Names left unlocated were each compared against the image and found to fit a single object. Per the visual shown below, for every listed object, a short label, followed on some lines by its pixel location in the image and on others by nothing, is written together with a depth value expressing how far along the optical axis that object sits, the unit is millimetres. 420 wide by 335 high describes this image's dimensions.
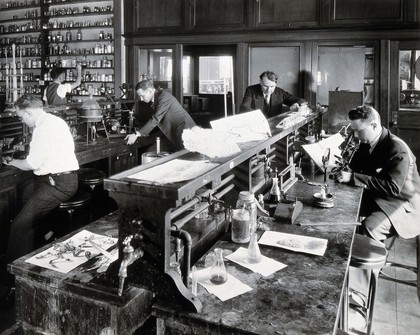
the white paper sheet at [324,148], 3456
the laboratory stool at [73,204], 3223
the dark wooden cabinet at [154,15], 6809
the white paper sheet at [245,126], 2274
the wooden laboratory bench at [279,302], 1325
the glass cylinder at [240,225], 1999
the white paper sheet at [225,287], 1509
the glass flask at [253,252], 1795
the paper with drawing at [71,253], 1780
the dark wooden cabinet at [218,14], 6344
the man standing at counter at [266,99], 5129
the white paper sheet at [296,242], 1923
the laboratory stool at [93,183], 3758
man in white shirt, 3025
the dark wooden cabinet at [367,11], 5523
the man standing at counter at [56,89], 6012
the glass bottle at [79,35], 8281
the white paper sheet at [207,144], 1830
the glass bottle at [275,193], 2645
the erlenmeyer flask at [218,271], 1609
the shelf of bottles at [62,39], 8078
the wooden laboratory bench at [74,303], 1515
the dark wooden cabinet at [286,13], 5949
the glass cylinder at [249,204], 2084
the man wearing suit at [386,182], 3100
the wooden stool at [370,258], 2404
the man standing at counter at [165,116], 4582
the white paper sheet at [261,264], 1712
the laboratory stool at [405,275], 2909
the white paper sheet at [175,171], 1449
